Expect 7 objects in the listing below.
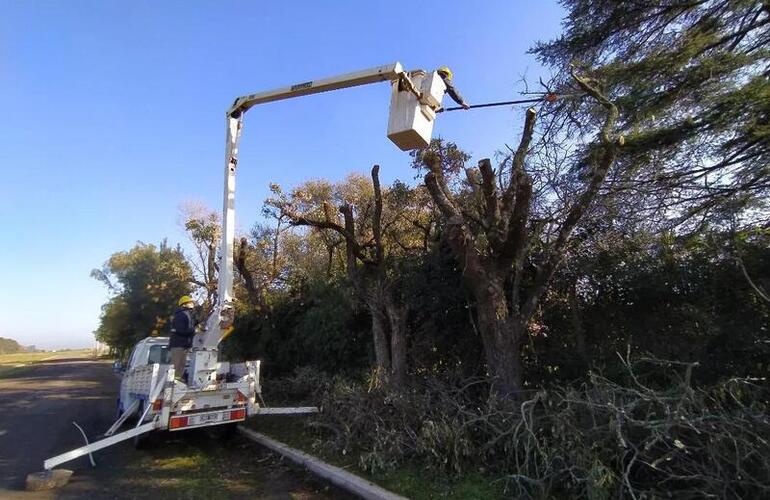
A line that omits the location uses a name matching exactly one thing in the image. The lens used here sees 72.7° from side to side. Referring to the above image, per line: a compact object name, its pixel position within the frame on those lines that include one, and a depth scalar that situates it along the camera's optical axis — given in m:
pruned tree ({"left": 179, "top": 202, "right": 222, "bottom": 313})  21.45
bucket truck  6.36
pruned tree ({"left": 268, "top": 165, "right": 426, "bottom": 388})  9.91
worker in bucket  6.75
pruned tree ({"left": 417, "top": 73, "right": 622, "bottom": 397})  7.02
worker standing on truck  8.91
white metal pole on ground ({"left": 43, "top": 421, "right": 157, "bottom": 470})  6.50
